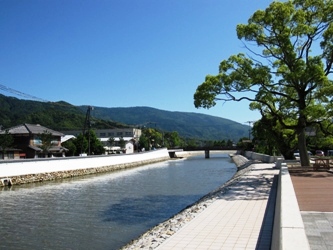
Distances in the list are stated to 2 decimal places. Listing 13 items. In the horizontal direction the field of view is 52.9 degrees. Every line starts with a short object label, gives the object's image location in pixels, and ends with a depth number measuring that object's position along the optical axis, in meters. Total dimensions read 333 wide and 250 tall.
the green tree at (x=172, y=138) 120.53
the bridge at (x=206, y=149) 88.73
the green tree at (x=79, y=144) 55.91
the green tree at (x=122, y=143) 85.06
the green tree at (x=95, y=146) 57.75
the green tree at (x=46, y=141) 48.84
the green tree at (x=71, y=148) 54.89
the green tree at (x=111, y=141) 84.41
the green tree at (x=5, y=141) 42.38
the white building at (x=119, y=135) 91.15
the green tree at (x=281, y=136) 28.52
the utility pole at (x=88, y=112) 44.71
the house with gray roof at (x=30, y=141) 49.53
